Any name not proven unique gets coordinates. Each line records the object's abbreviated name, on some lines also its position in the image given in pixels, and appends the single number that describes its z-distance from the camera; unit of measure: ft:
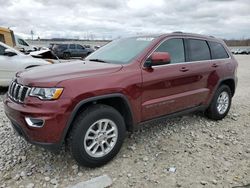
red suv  6.84
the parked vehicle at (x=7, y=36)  30.49
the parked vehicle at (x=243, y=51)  119.17
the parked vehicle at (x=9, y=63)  16.87
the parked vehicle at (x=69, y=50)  60.94
